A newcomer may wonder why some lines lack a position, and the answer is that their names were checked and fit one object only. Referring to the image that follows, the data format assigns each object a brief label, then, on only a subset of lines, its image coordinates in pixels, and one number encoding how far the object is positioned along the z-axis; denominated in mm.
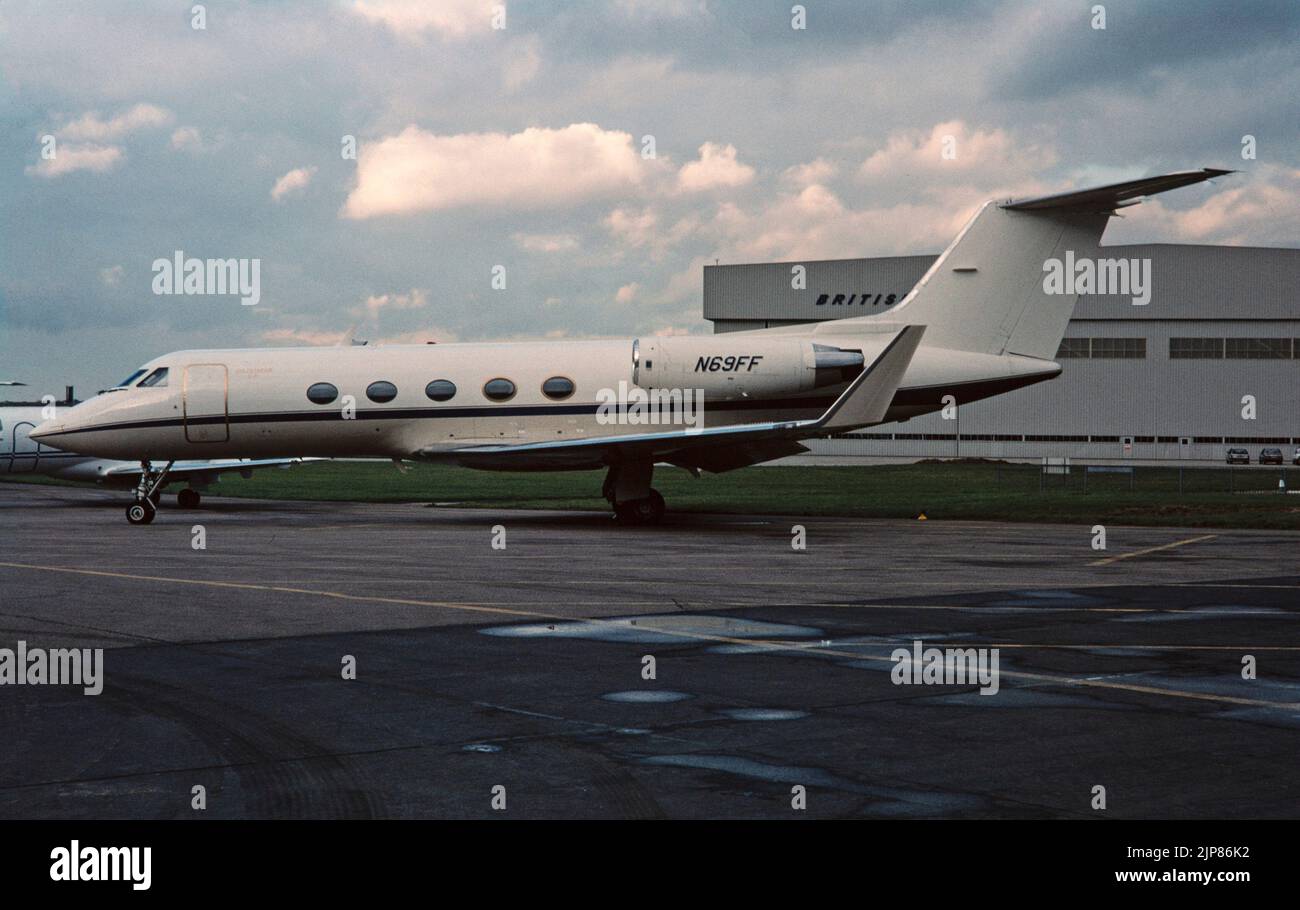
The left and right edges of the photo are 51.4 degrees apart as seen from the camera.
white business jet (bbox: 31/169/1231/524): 29203
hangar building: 81750
